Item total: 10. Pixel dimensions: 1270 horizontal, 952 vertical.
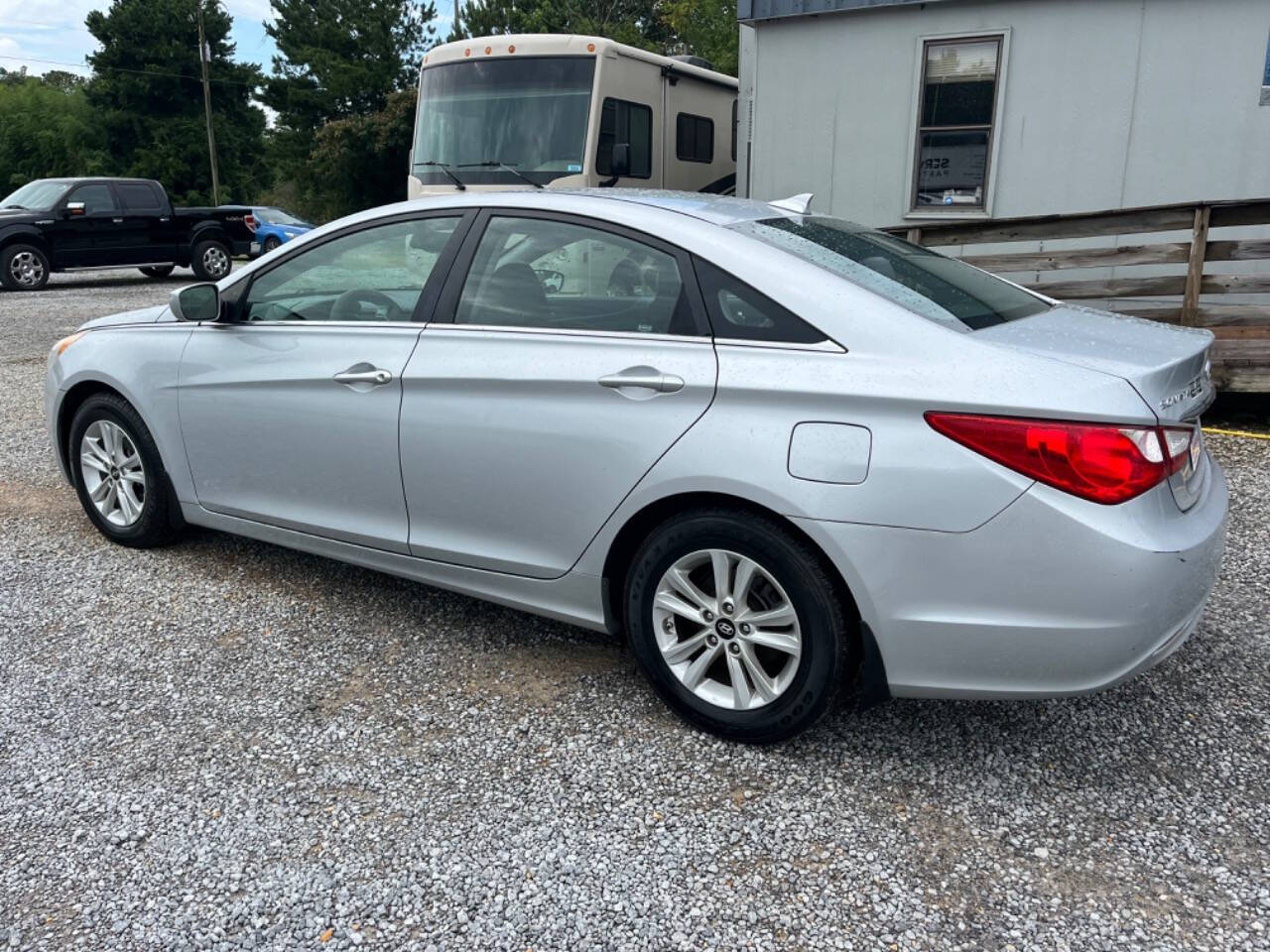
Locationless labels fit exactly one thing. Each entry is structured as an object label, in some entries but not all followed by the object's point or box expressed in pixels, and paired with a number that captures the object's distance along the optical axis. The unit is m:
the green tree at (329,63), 39.91
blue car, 21.47
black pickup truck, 16.00
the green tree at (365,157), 35.97
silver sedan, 2.40
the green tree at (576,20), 36.78
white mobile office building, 7.77
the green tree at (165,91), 43.00
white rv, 9.14
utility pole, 39.94
